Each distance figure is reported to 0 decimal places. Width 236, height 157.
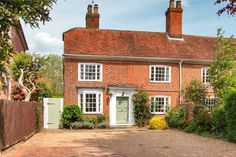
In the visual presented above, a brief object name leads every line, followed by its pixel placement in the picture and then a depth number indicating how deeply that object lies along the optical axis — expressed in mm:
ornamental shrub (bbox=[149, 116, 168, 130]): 16537
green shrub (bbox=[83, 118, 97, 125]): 17855
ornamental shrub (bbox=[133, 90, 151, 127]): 18608
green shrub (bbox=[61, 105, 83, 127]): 17383
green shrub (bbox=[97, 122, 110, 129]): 17609
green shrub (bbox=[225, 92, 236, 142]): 11201
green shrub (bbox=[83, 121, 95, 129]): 17247
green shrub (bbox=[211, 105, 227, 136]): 12631
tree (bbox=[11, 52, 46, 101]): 17220
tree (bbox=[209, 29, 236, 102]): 17310
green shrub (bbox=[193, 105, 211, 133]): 13998
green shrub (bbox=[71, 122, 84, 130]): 17156
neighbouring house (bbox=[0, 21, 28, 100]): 16738
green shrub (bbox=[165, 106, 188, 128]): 16021
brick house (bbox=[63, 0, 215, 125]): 18563
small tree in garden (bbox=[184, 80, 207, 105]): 18590
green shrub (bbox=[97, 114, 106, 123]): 18176
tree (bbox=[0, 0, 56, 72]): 7159
